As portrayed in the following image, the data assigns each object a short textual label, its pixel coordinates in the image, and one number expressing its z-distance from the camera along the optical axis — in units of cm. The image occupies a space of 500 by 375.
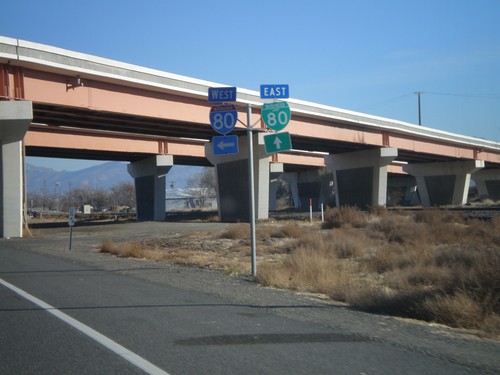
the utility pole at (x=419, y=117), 8984
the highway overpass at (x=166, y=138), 3005
